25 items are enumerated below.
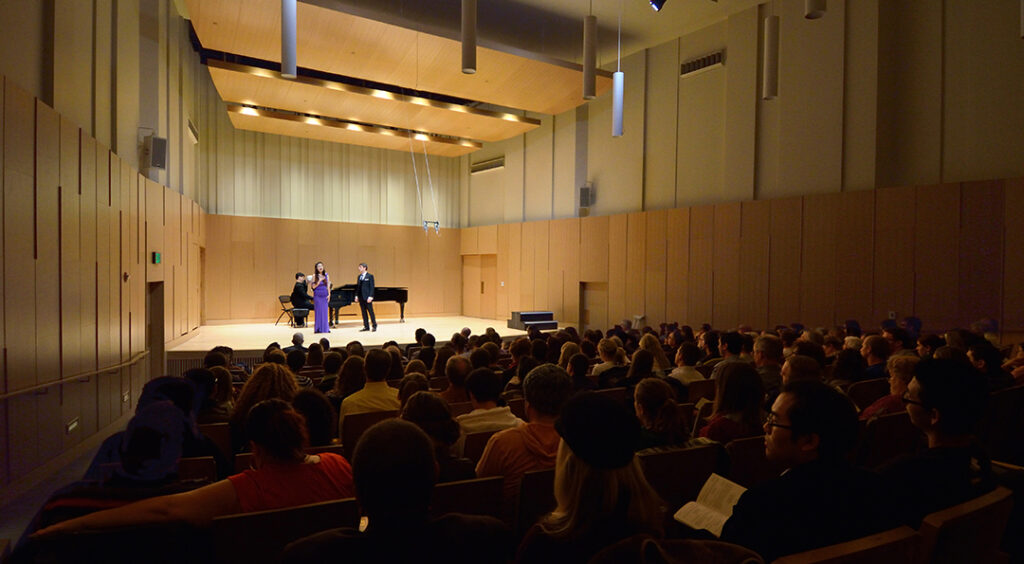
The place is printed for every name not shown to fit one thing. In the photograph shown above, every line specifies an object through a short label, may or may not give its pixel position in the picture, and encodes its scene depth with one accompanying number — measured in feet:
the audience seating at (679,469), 6.97
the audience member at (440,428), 7.17
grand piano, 41.83
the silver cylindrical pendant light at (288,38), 18.76
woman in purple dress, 38.14
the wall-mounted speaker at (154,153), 25.14
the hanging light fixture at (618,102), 24.53
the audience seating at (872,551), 3.54
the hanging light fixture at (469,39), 21.11
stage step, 43.55
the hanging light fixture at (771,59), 23.21
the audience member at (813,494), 4.50
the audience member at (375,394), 11.17
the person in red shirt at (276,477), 5.48
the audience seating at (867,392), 11.68
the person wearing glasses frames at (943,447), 5.57
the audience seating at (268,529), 5.00
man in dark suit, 39.73
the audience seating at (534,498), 6.41
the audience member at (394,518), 3.70
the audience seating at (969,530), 4.17
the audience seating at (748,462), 7.73
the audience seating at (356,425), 9.80
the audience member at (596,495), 3.99
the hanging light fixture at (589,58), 23.85
